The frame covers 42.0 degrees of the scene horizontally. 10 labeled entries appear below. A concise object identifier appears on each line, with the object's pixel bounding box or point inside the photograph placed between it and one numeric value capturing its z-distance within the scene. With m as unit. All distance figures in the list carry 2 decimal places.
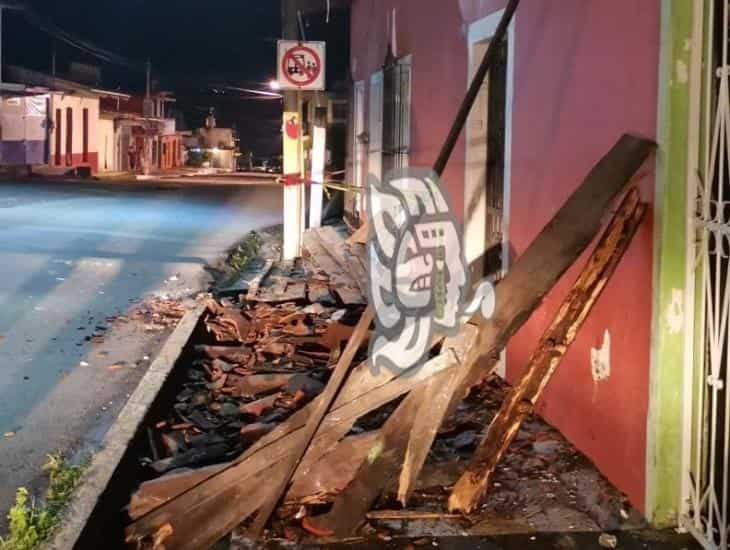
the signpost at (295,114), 11.99
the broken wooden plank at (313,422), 4.22
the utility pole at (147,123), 50.45
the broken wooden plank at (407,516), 4.28
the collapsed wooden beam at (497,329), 4.11
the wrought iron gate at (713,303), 3.61
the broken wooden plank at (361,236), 11.94
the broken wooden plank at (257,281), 9.74
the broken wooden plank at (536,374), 4.29
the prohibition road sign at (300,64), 11.97
